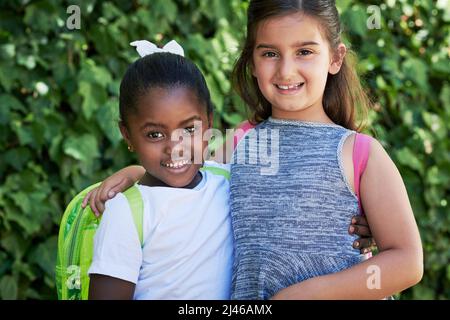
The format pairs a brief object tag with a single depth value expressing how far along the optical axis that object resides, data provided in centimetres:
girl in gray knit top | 204
